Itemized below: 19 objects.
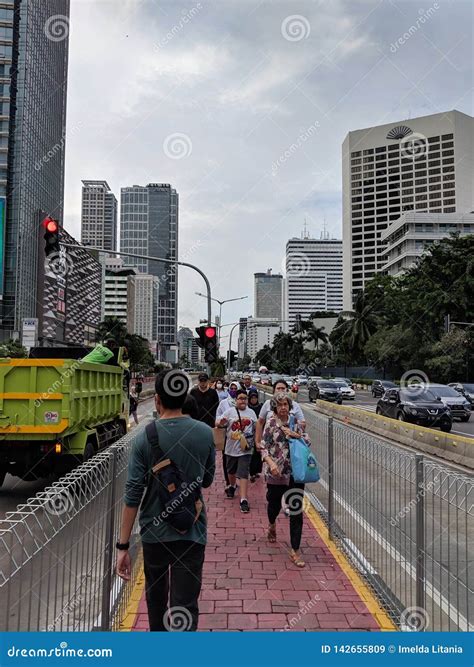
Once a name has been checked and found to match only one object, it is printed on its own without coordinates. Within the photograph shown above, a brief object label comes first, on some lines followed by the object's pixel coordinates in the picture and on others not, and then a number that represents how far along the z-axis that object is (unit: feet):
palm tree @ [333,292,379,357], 219.61
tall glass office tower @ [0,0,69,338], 250.37
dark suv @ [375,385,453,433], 52.70
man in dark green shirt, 9.09
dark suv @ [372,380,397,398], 116.78
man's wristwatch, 9.52
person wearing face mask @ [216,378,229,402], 46.30
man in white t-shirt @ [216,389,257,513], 22.39
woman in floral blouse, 16.01
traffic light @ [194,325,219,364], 43.19
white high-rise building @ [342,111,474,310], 374.84
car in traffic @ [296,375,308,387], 189.65
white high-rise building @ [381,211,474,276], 286.87
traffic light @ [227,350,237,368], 90.94
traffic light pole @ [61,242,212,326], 43.48
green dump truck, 22.70
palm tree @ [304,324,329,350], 318.69
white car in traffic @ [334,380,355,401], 110.78
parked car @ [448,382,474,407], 88.43
